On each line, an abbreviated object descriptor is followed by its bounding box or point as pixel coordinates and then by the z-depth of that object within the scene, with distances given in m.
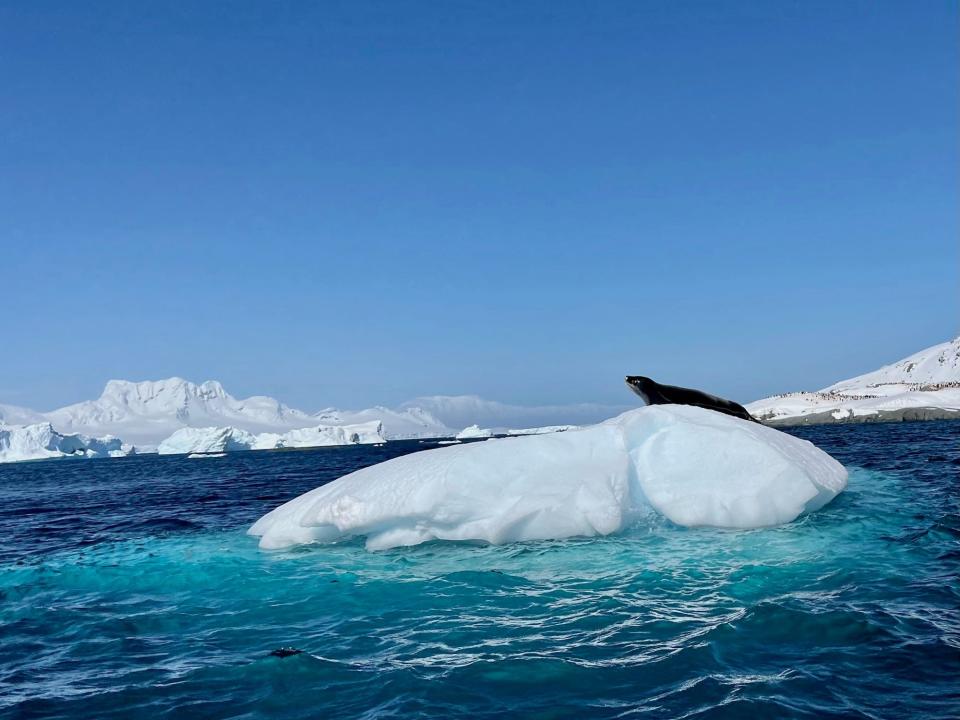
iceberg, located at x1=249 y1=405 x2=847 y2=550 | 11.09
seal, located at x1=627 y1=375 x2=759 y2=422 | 19.83
